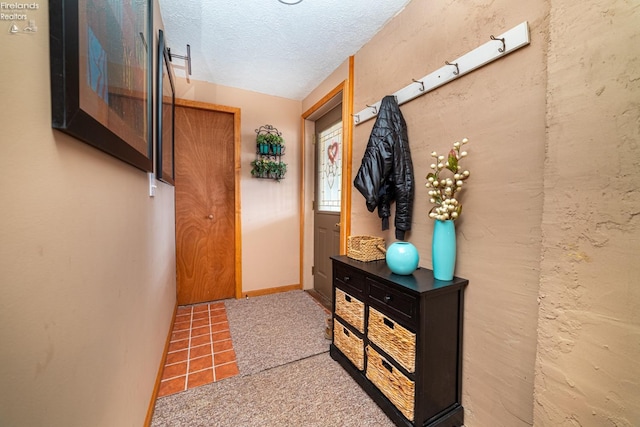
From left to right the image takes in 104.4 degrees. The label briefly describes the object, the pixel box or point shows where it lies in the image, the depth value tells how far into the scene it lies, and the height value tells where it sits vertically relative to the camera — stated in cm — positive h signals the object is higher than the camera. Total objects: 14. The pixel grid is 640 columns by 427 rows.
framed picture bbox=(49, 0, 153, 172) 50 +36
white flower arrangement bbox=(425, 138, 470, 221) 126 +12
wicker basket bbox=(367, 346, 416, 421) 123 -94
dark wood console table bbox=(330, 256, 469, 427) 121 -73
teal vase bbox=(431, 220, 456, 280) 129 -21
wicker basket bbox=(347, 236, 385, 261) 174 -29
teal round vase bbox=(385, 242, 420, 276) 140 -29
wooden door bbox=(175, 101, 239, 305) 276 +4
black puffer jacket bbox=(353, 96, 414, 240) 161 +27
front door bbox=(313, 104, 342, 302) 274 +14
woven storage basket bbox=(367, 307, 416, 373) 122 -70
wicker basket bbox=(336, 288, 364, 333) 159 -69
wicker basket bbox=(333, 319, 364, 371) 159 -93
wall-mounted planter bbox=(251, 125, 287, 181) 293 +63
